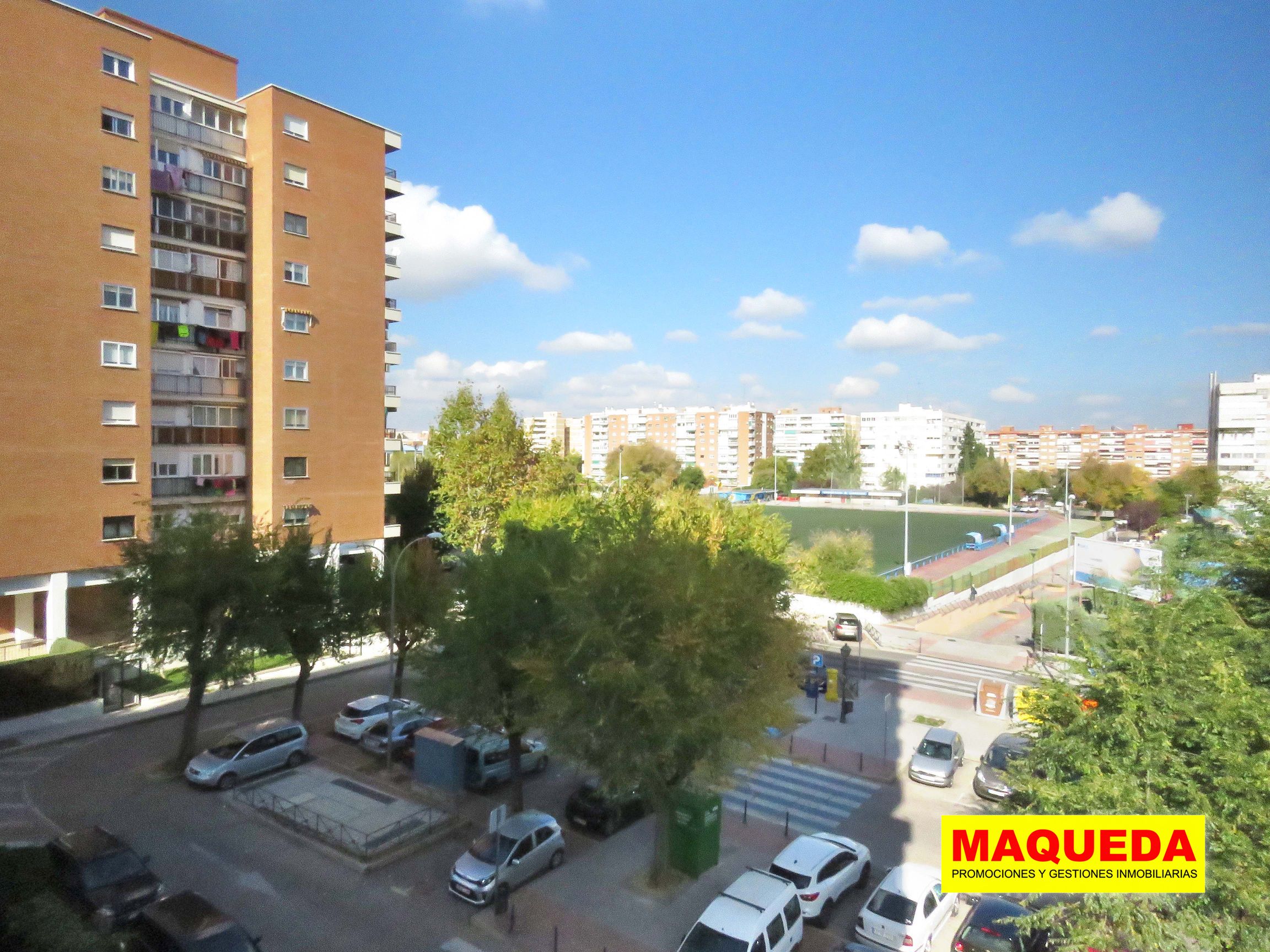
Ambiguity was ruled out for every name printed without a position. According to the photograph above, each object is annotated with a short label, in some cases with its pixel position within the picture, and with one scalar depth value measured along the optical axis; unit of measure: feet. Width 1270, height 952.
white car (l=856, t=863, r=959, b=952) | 37.55
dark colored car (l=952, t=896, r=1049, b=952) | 36.06
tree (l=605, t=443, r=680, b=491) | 413.18
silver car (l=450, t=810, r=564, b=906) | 41.75
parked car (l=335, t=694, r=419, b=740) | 65.57
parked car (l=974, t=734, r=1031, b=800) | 56.80
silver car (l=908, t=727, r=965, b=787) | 59.72
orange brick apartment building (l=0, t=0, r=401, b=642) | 80.23
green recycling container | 44.47
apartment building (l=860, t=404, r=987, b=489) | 501.56
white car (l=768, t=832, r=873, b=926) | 40.81
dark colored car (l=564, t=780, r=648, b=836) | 50.78
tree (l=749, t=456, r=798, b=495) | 450.30
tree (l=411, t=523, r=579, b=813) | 48.24
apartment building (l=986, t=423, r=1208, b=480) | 586.04
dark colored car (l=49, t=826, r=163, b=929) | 37.83
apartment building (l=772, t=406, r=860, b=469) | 531.91
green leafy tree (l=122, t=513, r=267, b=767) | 55.57
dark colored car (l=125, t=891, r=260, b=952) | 33.55
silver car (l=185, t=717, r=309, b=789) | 55.77
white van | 34.42
